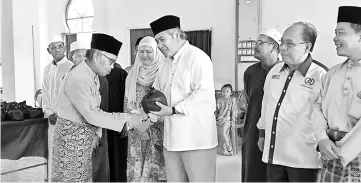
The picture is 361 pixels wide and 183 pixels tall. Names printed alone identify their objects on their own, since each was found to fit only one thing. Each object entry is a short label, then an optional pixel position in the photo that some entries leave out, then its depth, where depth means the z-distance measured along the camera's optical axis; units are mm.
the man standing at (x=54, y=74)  4594
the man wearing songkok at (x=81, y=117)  2635
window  10078
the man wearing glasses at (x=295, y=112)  2217
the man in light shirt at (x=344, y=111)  1845
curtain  8922
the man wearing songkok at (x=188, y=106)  2490
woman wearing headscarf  3123
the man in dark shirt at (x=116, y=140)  3623
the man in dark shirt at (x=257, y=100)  2992
